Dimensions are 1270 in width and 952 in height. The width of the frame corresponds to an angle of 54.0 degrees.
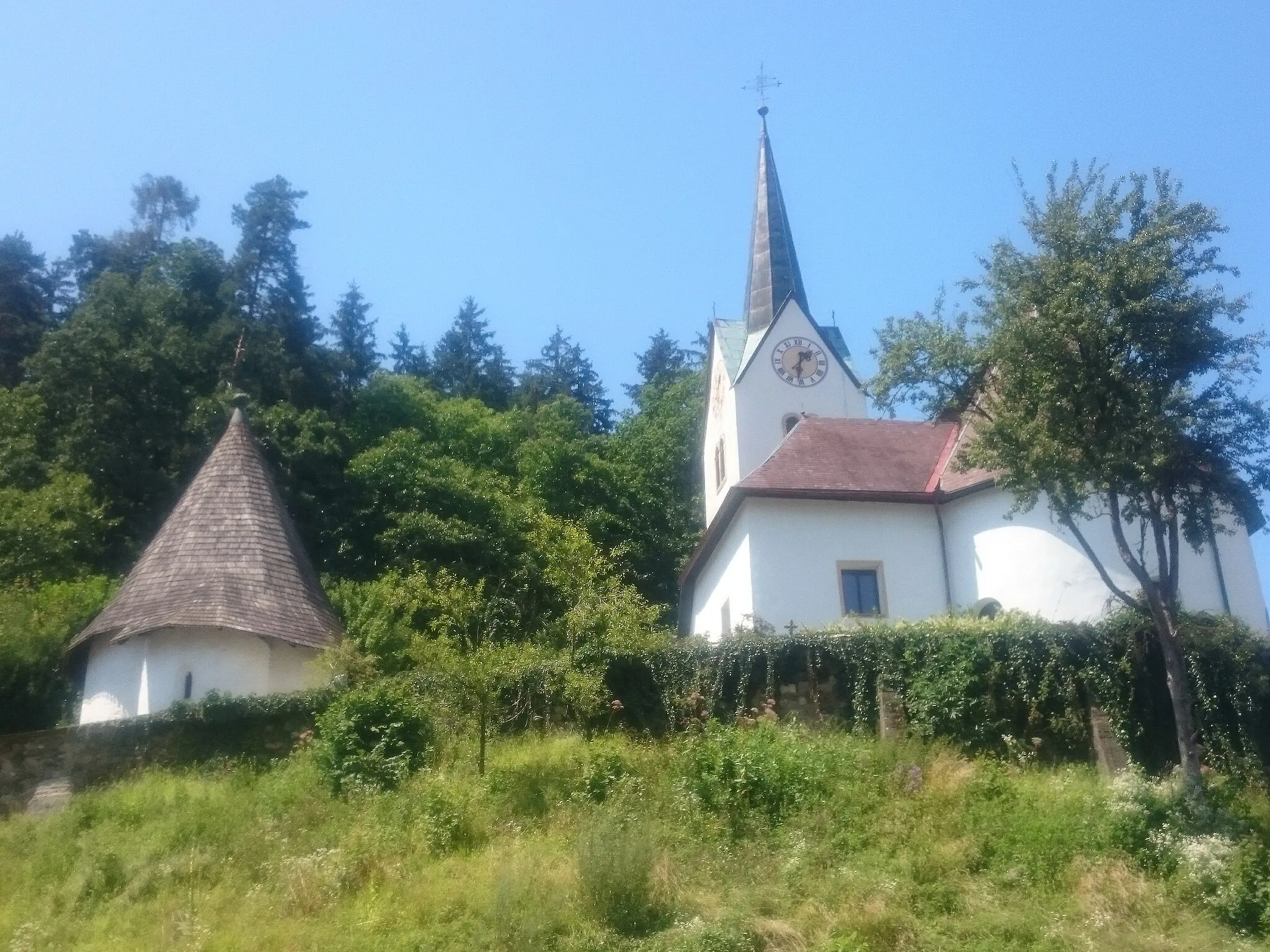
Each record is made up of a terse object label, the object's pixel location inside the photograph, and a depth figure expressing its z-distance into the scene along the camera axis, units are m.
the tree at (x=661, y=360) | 55.75
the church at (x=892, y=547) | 22.34
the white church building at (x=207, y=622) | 22.44
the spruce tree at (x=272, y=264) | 41.28
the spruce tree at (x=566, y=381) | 53.78
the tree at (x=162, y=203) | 52.72
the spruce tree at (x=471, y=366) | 54.50
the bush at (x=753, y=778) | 15.32
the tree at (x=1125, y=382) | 16.17
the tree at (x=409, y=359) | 55.69
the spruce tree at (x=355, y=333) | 49.22
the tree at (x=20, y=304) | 42.34
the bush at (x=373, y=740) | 17.02
